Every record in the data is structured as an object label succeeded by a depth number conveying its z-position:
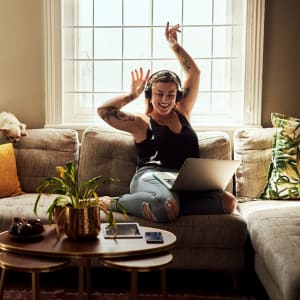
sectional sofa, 2.83
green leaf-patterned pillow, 3.62
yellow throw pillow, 3.66
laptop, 3.04
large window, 4.22
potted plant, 2.48
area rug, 3.09
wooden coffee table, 2.34
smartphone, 2.50
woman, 3.55
